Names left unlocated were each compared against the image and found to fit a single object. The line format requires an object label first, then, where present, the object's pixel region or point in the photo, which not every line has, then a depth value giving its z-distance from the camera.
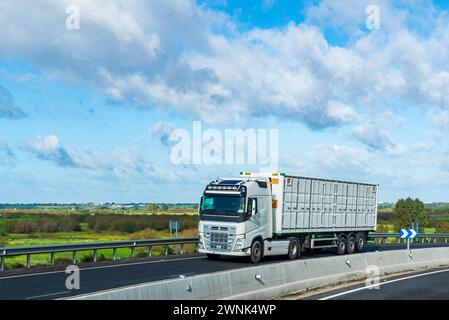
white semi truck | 25.41
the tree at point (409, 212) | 110.05
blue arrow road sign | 32.04
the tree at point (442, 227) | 78.38
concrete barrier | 11.92
